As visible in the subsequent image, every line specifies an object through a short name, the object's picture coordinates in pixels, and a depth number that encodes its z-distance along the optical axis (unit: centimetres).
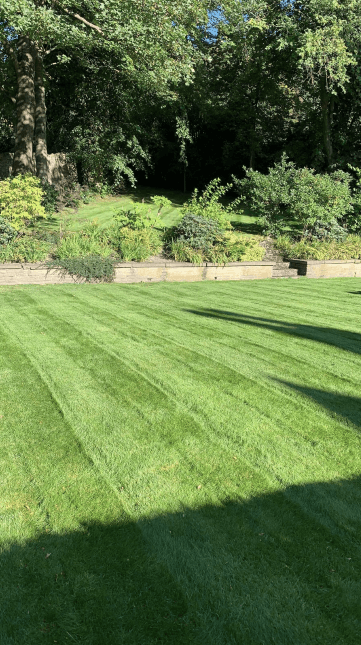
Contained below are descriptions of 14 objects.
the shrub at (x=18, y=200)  1061
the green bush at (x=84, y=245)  1084
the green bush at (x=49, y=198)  1524
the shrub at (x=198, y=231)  1245
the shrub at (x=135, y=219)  1244
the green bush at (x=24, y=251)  1029
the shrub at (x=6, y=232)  1045
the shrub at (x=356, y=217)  1549
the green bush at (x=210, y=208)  1327
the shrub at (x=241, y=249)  1279
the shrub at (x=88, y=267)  1042
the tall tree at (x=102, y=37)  1306
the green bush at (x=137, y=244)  1166
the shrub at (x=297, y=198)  1438
